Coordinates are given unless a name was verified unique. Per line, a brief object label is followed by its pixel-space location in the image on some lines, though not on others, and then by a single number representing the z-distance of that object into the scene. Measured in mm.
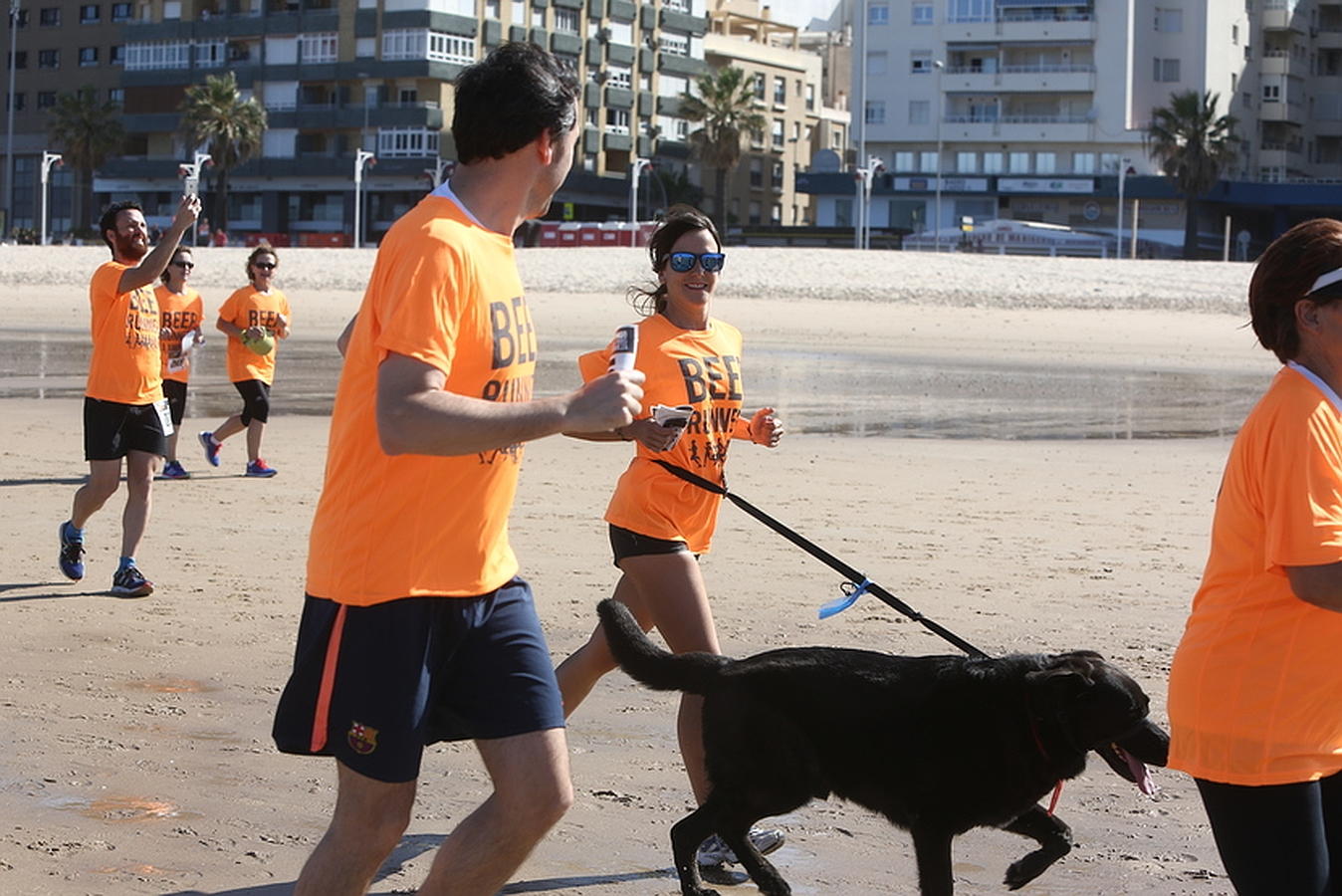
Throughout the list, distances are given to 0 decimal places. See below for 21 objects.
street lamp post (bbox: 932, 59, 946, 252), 92500
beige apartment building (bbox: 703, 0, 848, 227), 105000
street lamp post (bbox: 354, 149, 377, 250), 77875
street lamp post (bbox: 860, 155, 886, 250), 81300
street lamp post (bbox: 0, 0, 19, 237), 100125
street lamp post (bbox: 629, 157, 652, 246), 81056
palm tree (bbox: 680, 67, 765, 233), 93375
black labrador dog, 4031
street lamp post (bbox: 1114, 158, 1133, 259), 78500
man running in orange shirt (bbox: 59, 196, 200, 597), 8516
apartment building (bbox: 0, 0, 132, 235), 103375
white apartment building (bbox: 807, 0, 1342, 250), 89125
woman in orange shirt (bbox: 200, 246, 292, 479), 13242
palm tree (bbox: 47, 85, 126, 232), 97438
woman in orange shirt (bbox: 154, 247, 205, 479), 12984
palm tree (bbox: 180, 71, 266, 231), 87438
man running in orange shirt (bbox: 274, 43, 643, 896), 3211
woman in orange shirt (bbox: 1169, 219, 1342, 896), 3055
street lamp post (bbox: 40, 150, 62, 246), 79675
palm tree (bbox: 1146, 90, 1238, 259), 82500
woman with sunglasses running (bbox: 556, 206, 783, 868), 5102
